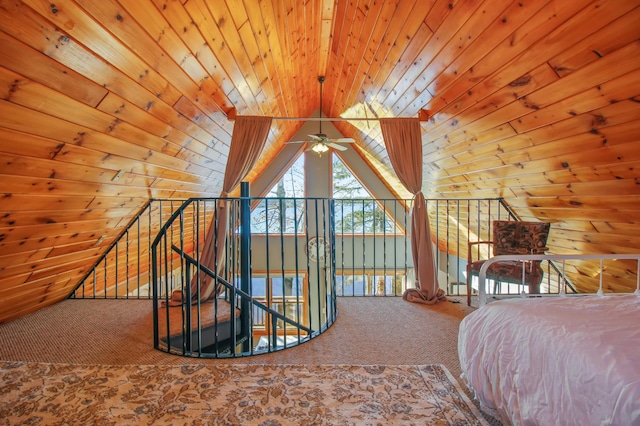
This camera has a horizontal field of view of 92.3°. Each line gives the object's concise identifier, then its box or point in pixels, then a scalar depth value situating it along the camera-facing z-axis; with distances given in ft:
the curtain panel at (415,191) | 10.67
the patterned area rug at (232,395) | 5.45
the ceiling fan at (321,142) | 13.89
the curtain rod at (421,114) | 10.25
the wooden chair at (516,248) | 9.69
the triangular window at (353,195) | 22.71
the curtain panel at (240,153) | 10.09
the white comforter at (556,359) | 3.32
